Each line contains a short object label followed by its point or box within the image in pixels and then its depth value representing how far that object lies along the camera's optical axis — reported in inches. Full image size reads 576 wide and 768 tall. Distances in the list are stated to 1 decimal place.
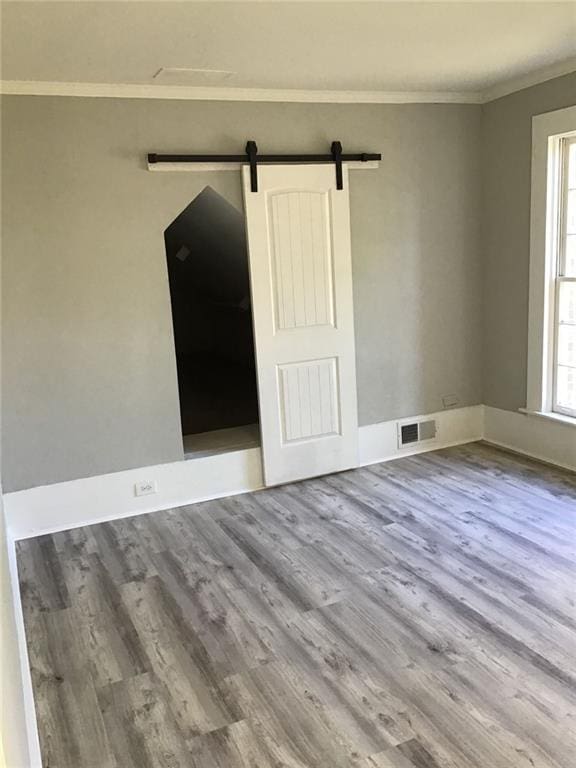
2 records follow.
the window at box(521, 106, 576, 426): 163.2
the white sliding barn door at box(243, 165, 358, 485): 162.2
